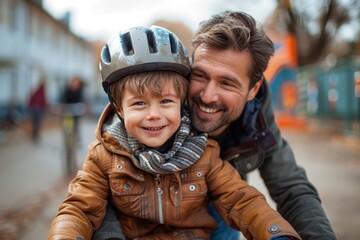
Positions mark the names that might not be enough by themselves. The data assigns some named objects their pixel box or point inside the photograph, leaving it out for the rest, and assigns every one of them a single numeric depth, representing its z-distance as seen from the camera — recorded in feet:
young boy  6.09
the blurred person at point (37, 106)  41.16
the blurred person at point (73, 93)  29.04
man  6.98
